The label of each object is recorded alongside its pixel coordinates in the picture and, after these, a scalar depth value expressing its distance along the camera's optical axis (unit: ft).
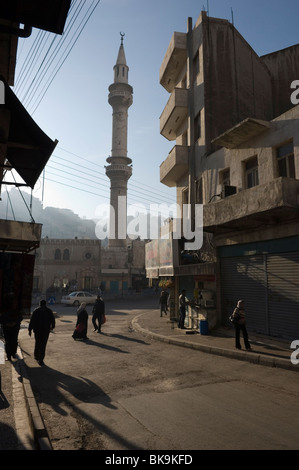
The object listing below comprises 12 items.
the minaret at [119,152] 179.32
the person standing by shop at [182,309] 48.81
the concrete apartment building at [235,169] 36.60
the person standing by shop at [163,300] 67.87
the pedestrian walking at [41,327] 29.02
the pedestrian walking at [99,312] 48.52
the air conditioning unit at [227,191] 44.32
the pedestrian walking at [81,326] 41.66
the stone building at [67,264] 167.94
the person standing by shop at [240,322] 32.86
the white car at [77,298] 102.63
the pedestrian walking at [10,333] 27.76
